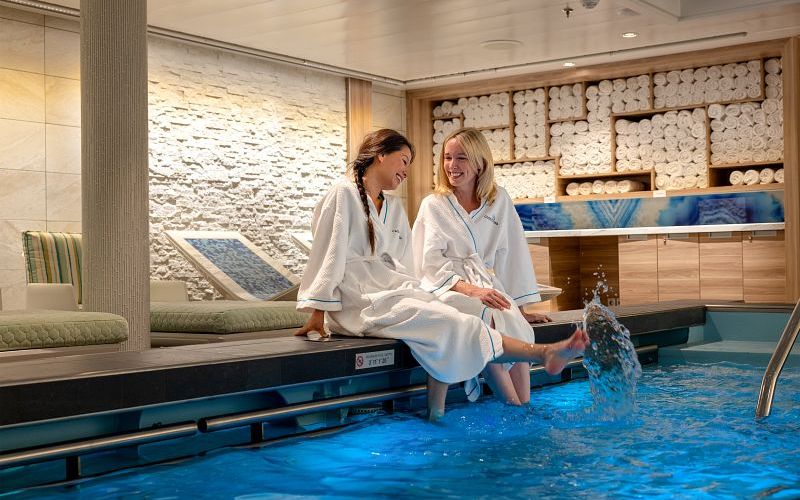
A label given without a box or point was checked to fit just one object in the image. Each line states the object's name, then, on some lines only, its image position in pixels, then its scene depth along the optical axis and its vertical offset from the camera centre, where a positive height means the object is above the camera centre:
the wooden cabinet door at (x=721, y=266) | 9.57 -0.19
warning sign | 3.65 -0.41
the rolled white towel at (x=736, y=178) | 9.55 +0.70
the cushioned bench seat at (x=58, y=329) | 4.16 -0.31
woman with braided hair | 3.74 -0.14
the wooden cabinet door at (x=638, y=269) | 10.09 -0.21
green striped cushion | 6.82 +0.03
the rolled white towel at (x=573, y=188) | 10.74 +0.71
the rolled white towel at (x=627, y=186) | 10.25 +0.69
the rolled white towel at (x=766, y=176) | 9.39 +0.70
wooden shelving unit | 9.69 +1.20
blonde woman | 4.12 +0.03
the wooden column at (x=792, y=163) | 9.19 +0.80
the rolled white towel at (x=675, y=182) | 9.95 +0.70
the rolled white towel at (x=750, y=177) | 9.46 +0.69
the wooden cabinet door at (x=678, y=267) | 9.81 -0.19
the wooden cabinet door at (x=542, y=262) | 10.91 -0.12
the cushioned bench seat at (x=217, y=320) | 5.27 -0.36
